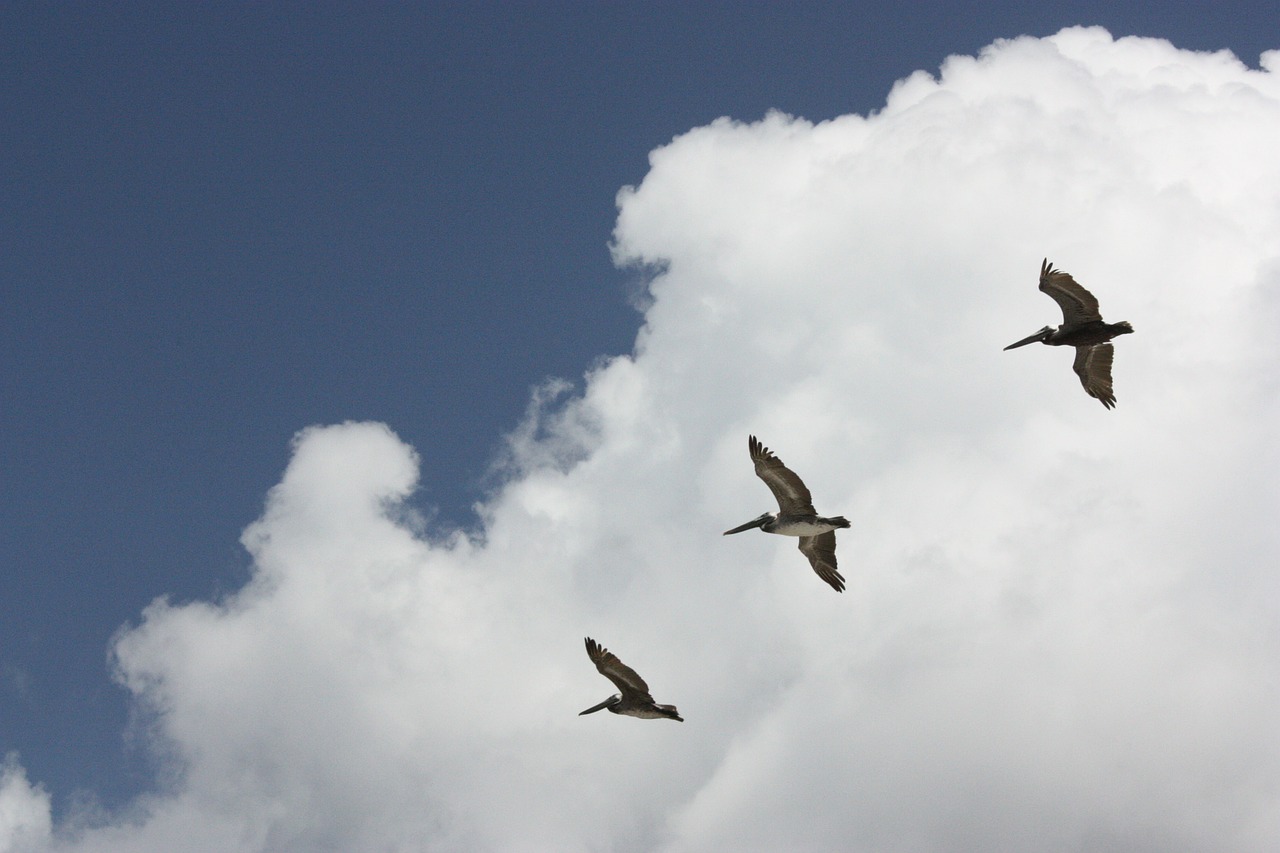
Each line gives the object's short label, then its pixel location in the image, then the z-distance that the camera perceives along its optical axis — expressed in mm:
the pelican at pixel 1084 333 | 41969
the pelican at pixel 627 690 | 40219
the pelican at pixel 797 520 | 40812
